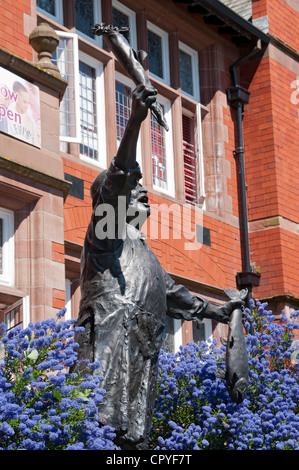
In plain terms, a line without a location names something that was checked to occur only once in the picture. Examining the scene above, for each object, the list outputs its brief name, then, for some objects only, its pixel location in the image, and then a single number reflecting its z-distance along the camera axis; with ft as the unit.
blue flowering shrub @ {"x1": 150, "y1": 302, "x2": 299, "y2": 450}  26.45
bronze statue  20.15
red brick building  47.26
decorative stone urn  41.27
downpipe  60.23
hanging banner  38.45
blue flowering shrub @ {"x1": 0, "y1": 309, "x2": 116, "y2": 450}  19.99
